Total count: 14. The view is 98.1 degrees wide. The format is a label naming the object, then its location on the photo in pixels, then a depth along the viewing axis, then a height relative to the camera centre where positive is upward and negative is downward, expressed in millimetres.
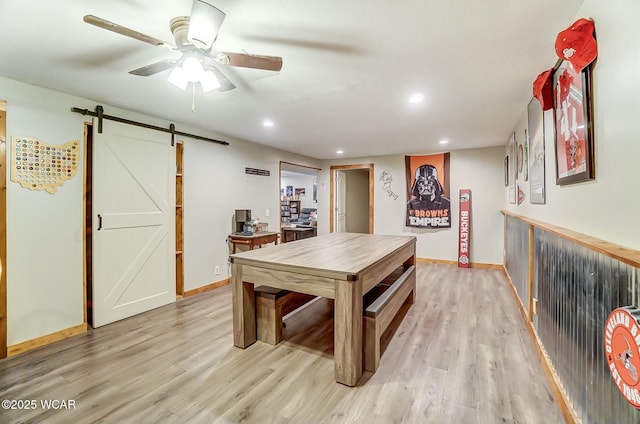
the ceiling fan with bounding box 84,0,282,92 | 1346 +929
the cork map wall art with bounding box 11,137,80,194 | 2367 +454
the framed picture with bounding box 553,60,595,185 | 1361 +481
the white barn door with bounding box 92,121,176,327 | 2896 -99
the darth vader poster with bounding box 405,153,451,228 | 5511 +404
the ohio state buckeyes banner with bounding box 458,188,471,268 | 5266 -376
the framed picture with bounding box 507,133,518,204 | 3799 +607
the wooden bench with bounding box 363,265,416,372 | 2037 -825
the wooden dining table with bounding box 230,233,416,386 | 1885 -500
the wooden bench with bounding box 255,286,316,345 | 2438 -892
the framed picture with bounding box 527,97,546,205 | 2340 +530
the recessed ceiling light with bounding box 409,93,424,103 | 2637 +1106
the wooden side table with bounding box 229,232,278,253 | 4060 -401
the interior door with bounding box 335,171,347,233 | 6645 +247
